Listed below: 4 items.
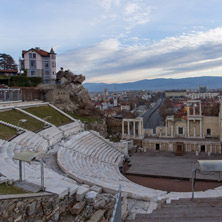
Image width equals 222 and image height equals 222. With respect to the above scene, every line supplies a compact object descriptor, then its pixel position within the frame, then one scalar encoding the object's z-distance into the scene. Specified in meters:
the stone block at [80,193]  9.44
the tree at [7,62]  54.69
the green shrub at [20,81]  40.32
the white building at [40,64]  48.16
